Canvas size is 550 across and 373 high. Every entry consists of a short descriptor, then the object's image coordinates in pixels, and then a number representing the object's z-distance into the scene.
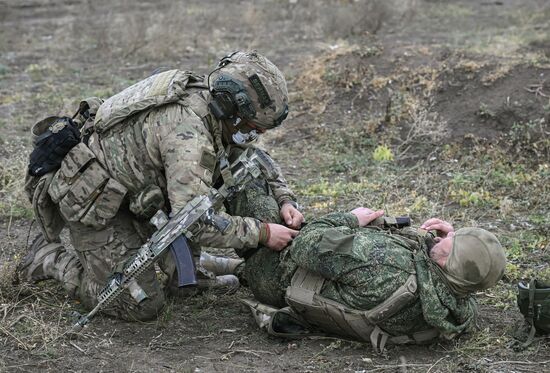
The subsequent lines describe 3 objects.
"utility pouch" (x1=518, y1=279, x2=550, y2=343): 7.79
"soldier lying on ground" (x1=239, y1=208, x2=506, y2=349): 7.53
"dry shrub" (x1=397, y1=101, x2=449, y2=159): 14.93
